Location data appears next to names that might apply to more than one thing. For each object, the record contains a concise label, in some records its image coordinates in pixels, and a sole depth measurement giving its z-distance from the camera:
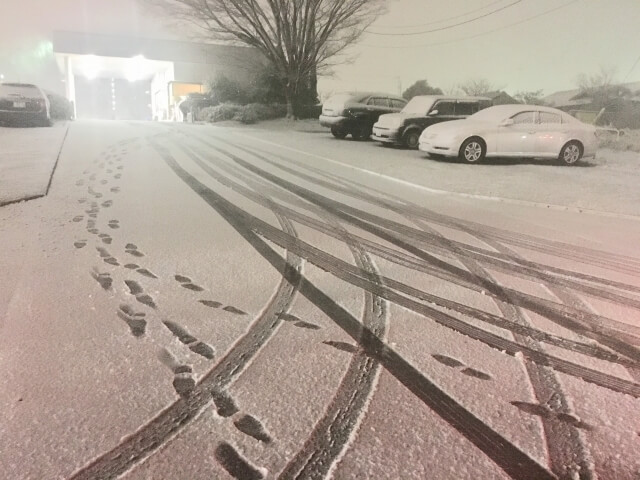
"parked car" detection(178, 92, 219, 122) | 15.92
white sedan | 7.59
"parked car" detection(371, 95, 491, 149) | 8.27
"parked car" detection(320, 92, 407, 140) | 9.14
